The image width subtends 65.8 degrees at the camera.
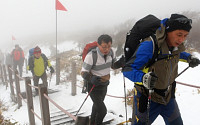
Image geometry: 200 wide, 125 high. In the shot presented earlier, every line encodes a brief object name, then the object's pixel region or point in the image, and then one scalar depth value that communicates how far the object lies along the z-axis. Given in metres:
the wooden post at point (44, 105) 2.97
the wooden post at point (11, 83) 6.79
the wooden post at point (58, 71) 7.24
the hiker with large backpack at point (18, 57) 9.23
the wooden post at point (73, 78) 5.95
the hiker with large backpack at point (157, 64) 1.81
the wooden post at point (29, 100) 4.16
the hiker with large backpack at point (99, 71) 2.94
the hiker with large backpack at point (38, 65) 5.55
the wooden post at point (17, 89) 5.70
